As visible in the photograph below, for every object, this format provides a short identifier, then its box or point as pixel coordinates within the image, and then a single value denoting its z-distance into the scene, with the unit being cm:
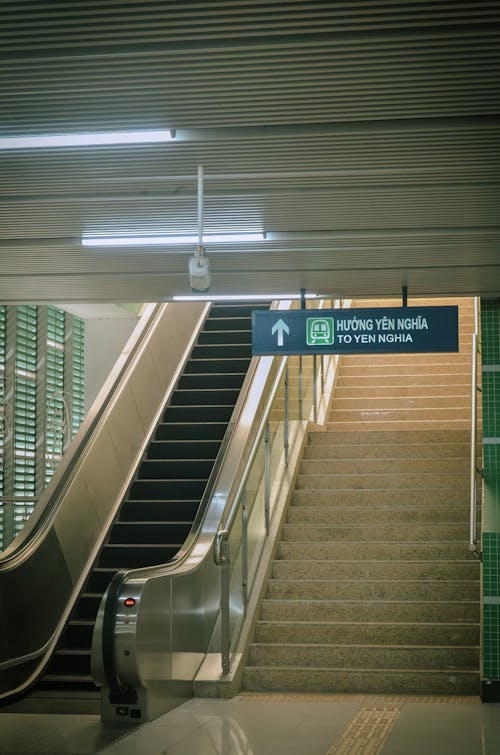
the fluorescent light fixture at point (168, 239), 754
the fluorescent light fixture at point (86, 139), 540
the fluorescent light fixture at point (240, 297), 951
